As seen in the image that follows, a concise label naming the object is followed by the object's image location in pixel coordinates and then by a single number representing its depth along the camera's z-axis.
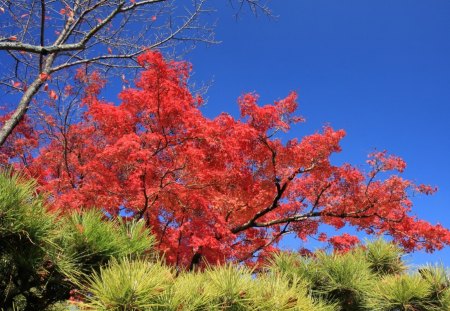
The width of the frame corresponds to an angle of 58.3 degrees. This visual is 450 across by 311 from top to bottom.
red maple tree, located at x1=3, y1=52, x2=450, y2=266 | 9.62
